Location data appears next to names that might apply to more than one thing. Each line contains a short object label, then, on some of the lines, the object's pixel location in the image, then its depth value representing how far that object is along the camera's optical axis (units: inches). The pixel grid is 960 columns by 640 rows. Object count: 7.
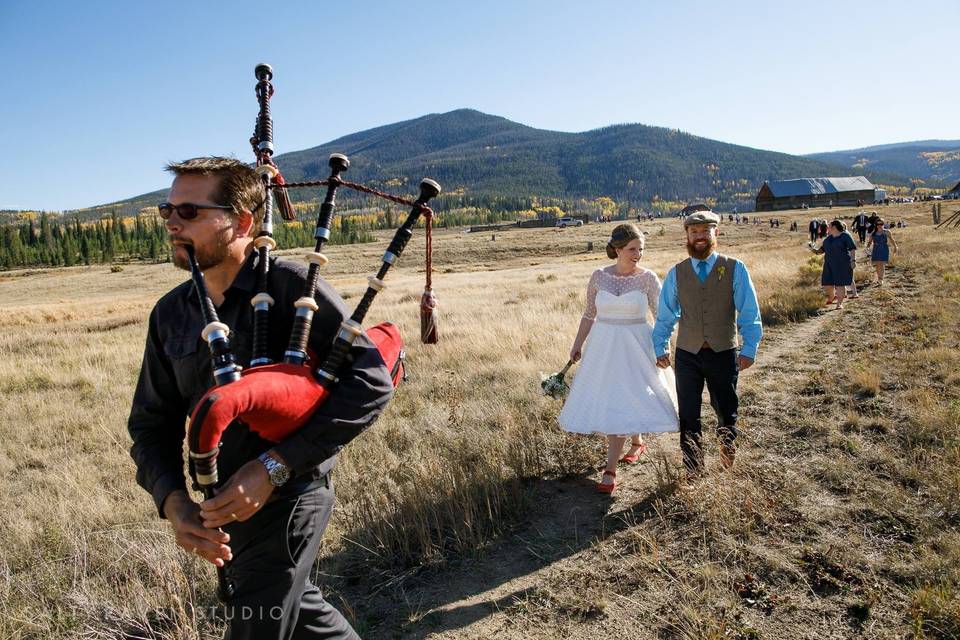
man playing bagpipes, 78.2
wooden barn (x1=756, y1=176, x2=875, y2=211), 5408.5
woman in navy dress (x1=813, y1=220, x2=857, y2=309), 521.3
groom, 195.8
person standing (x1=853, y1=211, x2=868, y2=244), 1056.2
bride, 199.3
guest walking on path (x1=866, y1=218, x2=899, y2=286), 635.8
